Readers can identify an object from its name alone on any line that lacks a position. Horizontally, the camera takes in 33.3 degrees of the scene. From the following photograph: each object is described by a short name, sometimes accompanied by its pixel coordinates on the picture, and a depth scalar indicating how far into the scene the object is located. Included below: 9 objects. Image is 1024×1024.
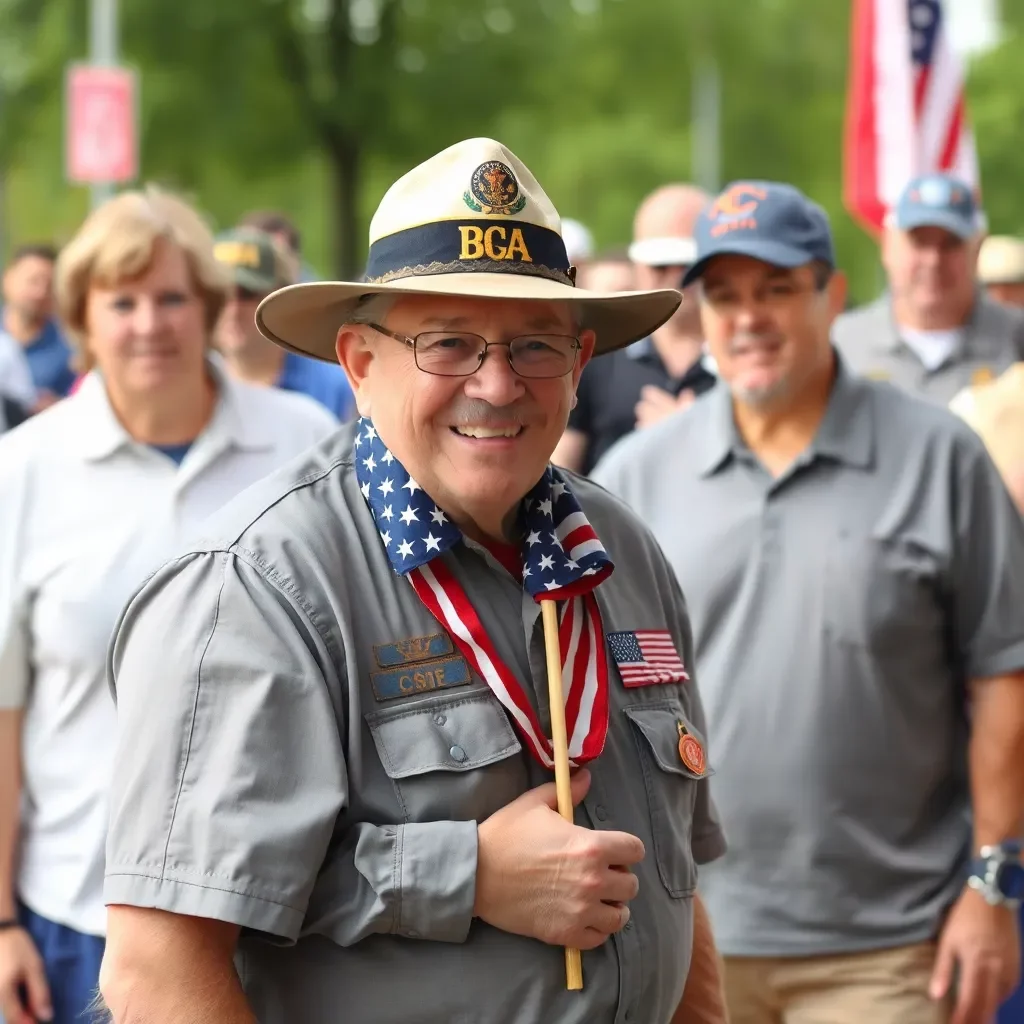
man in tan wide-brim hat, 2.34
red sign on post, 16.36
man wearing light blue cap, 7.02
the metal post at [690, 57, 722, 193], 34.34
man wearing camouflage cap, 6.91
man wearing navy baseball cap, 4.15
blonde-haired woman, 3.99
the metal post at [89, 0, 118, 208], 19.88
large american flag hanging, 8.58
